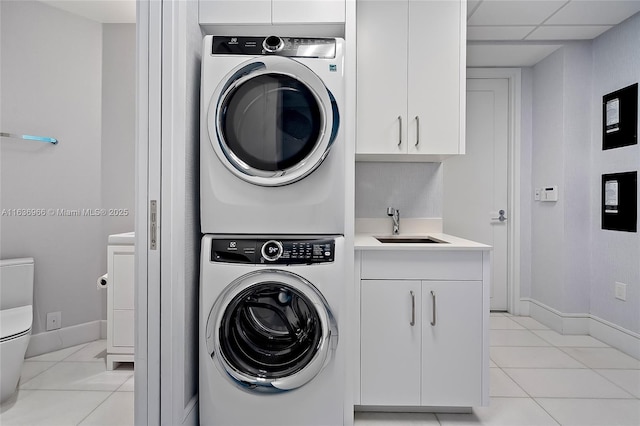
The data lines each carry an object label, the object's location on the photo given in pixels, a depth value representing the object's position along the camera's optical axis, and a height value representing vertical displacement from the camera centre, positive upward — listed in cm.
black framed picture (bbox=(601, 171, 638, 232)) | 259 +9
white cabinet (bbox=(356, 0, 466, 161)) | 206 +75
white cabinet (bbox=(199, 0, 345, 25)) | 177 +94
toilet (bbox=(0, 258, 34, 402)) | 180 -57
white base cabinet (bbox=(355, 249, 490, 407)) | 179 -54
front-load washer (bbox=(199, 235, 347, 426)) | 163 -53
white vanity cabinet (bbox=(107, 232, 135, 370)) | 225 -52
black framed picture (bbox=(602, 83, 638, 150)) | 260 +69
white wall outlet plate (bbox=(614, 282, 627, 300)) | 270 -54
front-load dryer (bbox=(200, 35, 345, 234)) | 164 +33
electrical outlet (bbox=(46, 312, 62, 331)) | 255 -73
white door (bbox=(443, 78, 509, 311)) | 352 +34
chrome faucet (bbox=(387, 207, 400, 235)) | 245 -3
